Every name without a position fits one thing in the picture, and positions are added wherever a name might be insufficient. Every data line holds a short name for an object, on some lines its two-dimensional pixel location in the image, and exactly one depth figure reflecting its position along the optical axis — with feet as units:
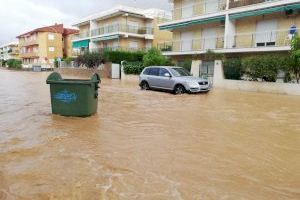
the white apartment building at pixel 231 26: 71.08
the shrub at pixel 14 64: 215.45
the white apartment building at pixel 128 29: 133.28
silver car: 52.44
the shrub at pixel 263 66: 59.18
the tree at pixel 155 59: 85.15
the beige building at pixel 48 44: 213.87
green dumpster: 28.58
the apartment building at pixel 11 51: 315.60
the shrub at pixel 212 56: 72.13
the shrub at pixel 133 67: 97.87
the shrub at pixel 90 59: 117.39
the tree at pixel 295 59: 54.08
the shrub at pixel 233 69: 67.45
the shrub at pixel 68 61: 149.63
